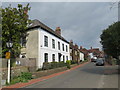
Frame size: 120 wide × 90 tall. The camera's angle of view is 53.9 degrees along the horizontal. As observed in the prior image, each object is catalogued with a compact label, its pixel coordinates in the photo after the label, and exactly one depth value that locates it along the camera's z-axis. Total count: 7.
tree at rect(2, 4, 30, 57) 13.32
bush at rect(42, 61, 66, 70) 16.77
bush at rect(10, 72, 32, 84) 10.53
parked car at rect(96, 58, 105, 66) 30.69
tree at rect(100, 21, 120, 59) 13.07
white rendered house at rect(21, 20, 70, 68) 17.48
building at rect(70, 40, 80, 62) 38.89
